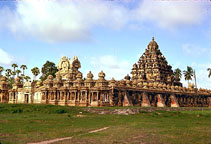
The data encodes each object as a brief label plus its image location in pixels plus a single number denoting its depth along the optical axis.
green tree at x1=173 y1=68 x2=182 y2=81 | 124.65
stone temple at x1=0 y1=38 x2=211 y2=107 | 55.25
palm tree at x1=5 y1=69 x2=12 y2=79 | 103.06
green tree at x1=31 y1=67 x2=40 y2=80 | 102.12
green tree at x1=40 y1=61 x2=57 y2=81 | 104.94
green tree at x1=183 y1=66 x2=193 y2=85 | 113.63
